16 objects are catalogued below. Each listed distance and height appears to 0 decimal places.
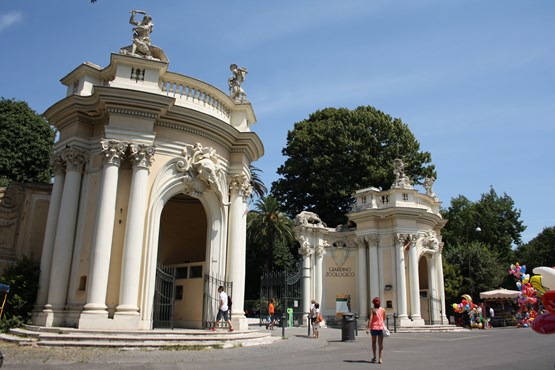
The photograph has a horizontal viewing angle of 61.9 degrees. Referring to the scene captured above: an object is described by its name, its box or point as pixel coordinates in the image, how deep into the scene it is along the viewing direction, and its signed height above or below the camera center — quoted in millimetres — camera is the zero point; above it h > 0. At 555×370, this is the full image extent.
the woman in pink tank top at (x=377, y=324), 10781 -471
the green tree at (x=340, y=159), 38500 +12014
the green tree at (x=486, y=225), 49750 +8613
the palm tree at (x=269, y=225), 38269 +6170
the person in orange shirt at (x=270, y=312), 22870 -560
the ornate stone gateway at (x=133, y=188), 13570 +3559
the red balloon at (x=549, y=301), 4984 +67
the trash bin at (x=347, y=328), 18172 -984
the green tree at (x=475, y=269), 39812 +3074
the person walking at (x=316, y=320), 18938 -730
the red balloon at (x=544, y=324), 4863 -170
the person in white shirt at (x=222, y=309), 14703 -276
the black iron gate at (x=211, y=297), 15672 +95
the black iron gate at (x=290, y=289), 24172 +665
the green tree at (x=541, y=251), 48156 +6017
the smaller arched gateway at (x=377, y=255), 26281 +2761
